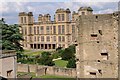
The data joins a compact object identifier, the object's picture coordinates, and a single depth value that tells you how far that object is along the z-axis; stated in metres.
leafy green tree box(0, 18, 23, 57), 32.94
